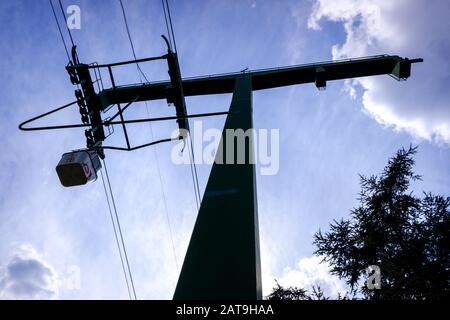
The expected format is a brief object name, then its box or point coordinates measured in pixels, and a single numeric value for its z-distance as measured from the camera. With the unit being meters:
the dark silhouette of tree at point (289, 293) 9.31
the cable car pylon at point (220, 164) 1.63
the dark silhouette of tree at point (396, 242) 8.12
